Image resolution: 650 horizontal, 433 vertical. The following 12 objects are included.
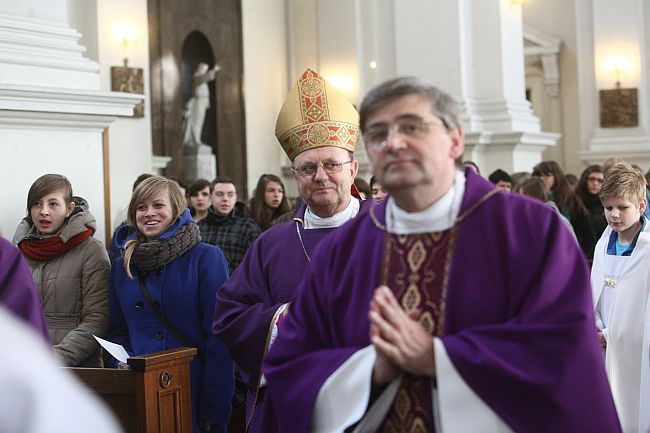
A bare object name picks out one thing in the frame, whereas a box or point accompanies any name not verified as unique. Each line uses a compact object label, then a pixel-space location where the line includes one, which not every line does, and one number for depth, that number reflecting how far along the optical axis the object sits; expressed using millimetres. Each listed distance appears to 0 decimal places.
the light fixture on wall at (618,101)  16516
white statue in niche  14102
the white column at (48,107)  5879
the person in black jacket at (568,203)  7793
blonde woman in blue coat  4348
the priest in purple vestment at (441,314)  2502
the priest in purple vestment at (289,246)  3719
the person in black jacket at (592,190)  8234
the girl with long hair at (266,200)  7895
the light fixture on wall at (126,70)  11844
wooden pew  3877
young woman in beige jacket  4566
